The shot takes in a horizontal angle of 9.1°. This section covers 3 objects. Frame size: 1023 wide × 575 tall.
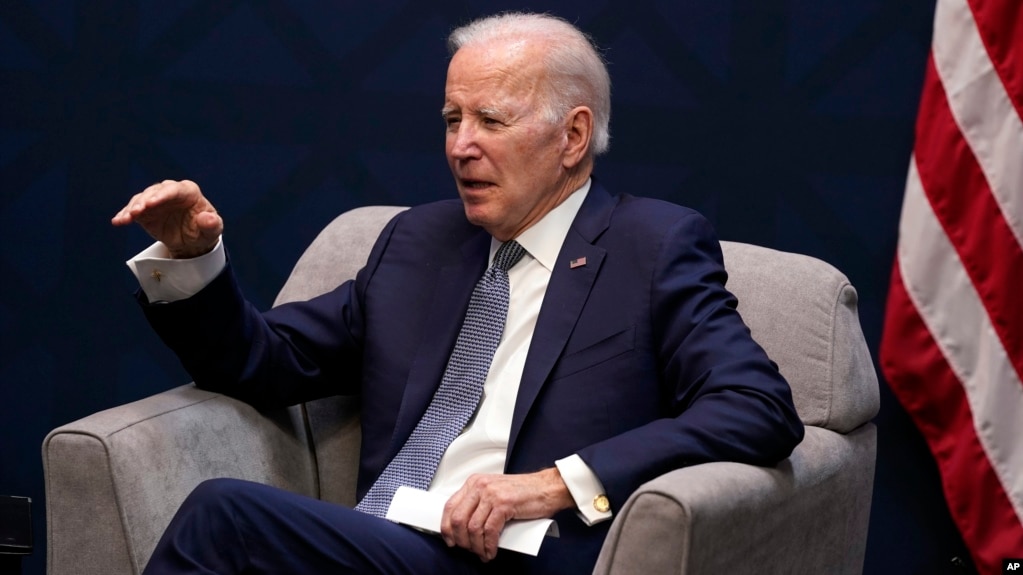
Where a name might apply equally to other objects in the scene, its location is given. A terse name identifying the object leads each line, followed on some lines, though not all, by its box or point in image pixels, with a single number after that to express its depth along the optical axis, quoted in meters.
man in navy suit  6.95
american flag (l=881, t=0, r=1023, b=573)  7.42
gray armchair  6.85
